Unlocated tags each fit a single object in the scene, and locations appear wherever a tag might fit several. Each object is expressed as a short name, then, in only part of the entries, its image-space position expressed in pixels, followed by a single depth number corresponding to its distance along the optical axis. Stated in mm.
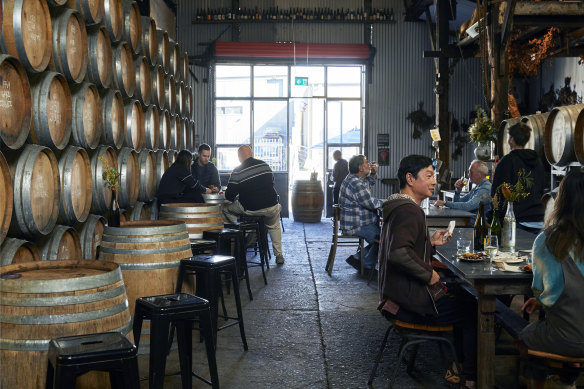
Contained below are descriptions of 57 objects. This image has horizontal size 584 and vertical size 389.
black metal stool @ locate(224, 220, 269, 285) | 6762
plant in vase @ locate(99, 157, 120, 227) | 5160
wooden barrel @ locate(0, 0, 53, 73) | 3795
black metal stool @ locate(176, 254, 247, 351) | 4145
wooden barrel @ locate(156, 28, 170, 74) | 7672
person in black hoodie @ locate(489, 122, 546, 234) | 5711
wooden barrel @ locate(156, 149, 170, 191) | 7404
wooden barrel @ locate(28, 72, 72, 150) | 4211
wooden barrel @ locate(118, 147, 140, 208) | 6074
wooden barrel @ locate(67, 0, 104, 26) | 5016
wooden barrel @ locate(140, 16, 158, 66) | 7055
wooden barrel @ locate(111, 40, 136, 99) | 5973
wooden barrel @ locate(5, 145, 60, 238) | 3904
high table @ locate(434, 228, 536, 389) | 3279
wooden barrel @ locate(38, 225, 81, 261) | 4355
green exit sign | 14773
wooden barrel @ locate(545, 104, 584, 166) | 6465
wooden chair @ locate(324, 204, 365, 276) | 7391
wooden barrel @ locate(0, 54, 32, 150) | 3717
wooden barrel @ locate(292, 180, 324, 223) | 13023
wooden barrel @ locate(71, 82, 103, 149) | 4941
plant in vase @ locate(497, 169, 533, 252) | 3918
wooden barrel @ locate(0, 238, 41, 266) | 3750
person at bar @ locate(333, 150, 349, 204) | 13016
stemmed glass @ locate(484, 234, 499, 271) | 3604
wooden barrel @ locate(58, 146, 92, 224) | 4625
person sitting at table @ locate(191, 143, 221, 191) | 9656
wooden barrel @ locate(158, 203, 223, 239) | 5637
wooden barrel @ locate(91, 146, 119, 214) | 5340
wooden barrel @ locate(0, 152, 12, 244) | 3623
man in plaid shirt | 6902
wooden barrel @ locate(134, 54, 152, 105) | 6680
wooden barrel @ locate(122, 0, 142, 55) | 6371
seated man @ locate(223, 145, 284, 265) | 7801
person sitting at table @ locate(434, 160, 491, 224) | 6621
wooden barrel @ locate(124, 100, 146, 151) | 6336
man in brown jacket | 3387
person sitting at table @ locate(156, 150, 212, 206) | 7066
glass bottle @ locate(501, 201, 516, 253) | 3920
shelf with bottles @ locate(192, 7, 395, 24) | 14664
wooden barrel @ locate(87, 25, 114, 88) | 5285
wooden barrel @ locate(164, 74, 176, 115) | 8117
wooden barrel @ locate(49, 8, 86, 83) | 4527
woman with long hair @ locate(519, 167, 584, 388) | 2824
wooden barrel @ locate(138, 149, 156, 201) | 6777
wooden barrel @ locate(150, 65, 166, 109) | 7328
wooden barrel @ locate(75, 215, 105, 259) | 4996
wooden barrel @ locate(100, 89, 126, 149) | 5688
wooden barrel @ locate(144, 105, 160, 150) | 7097
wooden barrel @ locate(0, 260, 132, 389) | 2533
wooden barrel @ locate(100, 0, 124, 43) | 5672
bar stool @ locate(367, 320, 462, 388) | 3462
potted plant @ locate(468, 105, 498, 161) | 8750
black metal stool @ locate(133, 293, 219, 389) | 3039
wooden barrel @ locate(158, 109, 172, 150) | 7703
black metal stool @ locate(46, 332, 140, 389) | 2256
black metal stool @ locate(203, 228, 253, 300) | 5602
